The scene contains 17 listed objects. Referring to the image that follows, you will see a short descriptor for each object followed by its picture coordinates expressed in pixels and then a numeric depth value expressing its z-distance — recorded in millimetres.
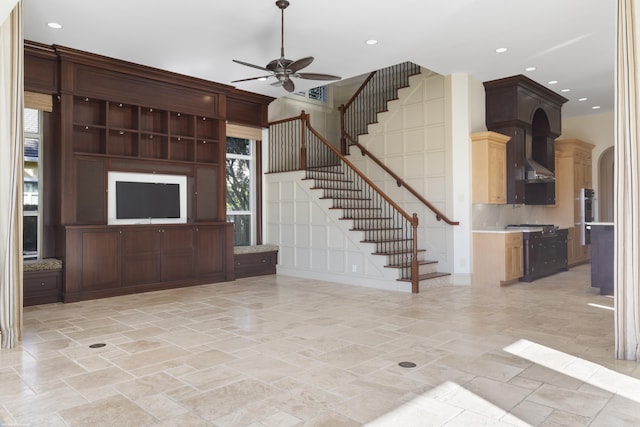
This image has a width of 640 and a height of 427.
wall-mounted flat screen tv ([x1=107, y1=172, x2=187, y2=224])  6617
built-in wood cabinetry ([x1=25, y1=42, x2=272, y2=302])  5996
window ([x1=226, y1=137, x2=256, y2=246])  8586
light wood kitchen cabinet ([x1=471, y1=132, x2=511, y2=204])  7176
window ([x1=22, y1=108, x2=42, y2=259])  6133
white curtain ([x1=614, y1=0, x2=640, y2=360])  3463
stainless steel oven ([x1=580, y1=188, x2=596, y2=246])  9680
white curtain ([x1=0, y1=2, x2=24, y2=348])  3916
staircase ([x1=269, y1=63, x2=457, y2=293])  7094
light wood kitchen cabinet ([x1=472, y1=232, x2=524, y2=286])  6906
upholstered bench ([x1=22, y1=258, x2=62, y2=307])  5645
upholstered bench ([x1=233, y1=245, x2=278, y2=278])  8023
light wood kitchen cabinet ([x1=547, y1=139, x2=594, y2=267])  9594
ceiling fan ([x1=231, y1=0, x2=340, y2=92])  4762
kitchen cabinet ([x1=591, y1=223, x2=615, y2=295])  6031
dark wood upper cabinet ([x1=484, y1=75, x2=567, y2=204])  7578
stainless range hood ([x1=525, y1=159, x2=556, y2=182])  7895
